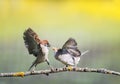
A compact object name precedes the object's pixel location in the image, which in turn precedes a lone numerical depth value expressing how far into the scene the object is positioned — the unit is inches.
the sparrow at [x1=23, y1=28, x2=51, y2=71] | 310.4
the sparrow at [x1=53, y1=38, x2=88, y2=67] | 310.8
